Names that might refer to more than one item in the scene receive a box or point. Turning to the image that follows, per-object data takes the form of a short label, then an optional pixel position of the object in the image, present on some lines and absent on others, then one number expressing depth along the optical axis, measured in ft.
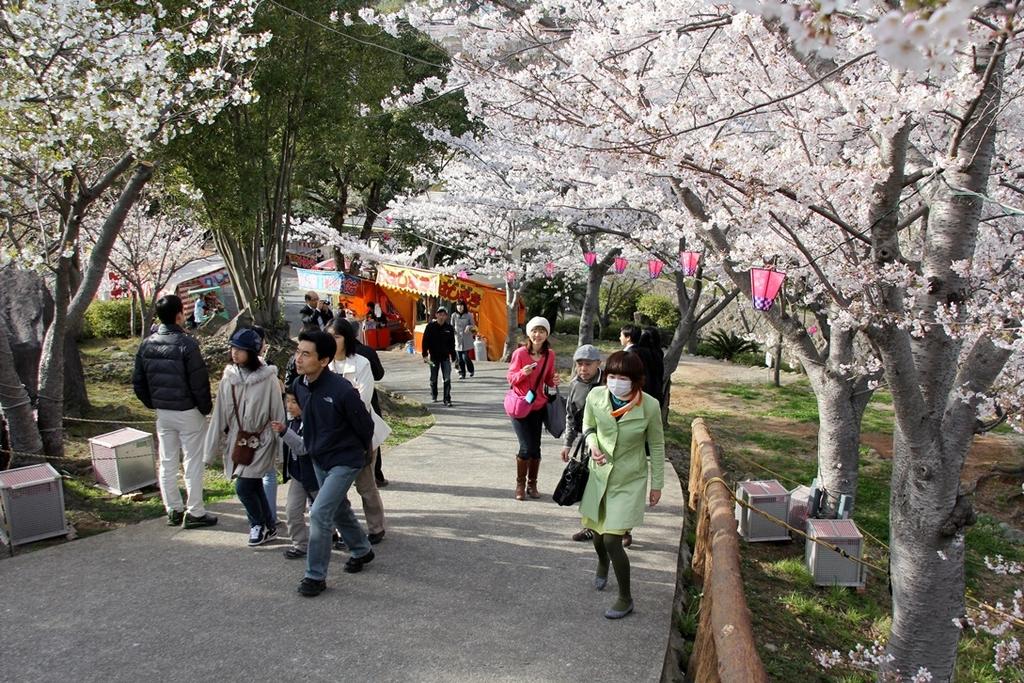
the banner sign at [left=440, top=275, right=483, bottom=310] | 63.46
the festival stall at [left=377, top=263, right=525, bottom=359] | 63.21
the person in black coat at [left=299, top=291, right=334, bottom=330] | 38.11
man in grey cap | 19.31
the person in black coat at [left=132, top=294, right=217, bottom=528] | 18.47
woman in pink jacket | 21.30
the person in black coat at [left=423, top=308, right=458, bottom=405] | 39.60
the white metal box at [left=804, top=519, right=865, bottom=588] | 20.20
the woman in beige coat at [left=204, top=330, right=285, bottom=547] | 17.13
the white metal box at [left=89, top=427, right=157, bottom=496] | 21.75
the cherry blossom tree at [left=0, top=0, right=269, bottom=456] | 21.84
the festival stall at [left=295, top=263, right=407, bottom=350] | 68.44
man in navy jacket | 15.19
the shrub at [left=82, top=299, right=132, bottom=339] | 71.20
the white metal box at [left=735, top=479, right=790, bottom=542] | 22.52
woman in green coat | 14.75
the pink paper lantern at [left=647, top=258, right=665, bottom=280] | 46.68
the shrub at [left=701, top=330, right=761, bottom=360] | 75.34
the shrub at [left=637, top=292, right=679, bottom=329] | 81.87
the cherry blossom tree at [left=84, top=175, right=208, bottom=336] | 50.51
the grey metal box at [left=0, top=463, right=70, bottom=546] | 17.89
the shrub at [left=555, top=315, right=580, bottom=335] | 84.69
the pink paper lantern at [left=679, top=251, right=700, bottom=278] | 33.88
